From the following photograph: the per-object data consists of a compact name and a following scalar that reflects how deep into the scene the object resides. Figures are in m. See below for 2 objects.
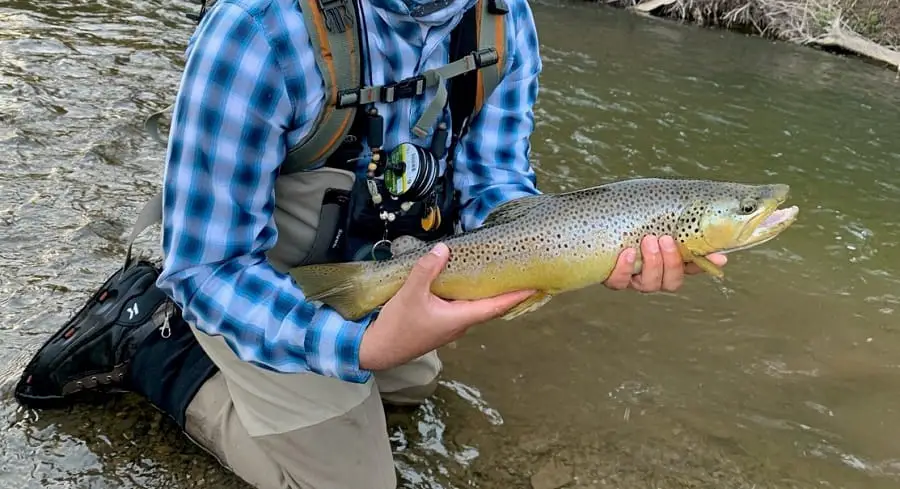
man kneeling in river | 0.58
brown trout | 0.66
